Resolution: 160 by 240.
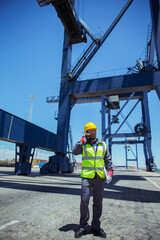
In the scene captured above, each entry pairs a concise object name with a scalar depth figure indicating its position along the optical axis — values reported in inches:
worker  102.0
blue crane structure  615.6
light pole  1981.5
